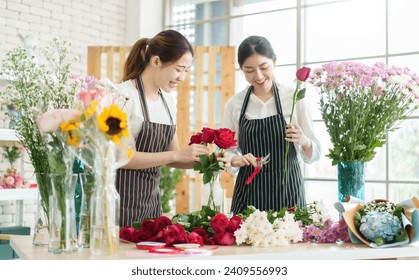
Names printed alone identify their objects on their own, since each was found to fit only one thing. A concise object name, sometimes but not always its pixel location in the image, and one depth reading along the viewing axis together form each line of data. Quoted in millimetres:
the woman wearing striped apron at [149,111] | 2742
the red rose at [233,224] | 2164
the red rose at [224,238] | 2127
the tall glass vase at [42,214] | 2133
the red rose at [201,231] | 2188
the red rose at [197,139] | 2461
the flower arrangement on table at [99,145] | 1827
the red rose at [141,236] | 2174
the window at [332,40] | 5762
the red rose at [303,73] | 2557
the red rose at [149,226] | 2180
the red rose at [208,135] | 2420
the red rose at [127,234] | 2214
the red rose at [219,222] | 2148
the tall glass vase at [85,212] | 1974
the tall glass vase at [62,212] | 1968
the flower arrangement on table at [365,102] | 2547
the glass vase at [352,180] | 2559
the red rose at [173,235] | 2041
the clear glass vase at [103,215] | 1870
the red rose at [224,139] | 2369
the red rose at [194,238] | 2072
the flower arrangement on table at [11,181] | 5371
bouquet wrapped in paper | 2154
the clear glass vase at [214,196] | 2408
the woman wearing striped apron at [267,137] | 3023
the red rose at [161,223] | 2172
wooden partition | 6363
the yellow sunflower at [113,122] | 1796
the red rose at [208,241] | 2158
